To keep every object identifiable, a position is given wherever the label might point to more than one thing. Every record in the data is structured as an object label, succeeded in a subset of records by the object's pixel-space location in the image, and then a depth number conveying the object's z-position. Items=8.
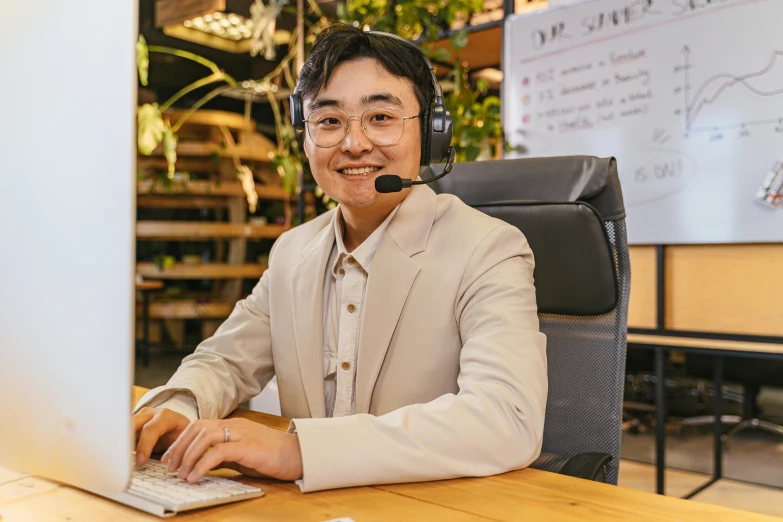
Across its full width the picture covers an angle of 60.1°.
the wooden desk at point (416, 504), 0.66
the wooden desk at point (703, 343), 2.16
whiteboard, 2.23
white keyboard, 0.66
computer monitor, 0.51
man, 0.88
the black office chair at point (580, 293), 1.19
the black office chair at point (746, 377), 3.11
